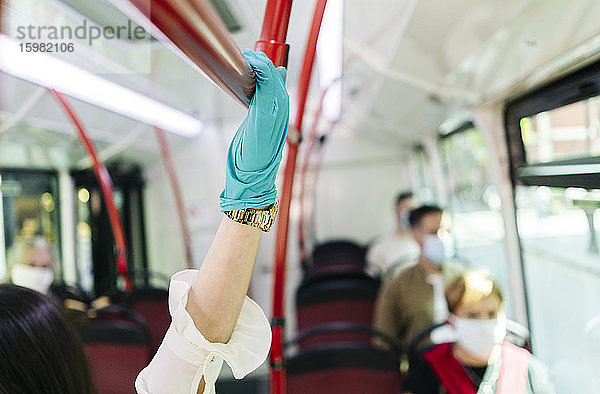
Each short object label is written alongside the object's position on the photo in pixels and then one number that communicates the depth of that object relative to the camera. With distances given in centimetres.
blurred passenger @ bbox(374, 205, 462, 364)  327
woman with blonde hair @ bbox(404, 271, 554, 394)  195
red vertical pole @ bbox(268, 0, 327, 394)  149
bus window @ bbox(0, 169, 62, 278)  332
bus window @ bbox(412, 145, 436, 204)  667
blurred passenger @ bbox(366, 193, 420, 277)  574
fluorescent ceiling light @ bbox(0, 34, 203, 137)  158
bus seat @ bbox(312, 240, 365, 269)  717
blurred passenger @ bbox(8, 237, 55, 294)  302
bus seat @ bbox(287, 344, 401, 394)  243
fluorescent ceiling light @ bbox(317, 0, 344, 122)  188
